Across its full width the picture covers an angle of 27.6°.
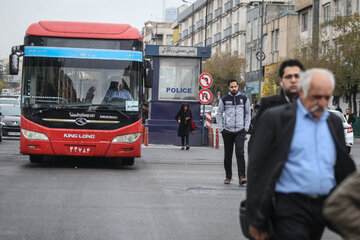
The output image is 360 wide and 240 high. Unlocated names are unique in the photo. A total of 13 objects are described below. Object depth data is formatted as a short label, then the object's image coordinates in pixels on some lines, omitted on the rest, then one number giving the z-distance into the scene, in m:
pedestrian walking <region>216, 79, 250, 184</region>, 13.16
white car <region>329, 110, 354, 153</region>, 23.11
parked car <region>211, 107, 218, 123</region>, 66.62
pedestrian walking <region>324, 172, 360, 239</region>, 3.67
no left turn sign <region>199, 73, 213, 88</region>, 28.08
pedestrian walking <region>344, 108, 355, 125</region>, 38.78
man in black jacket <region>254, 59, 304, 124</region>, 6.08
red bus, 15.48
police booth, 28.53
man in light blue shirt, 4.54
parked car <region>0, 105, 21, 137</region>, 28.95
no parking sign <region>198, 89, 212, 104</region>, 28.10
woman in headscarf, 25.52
